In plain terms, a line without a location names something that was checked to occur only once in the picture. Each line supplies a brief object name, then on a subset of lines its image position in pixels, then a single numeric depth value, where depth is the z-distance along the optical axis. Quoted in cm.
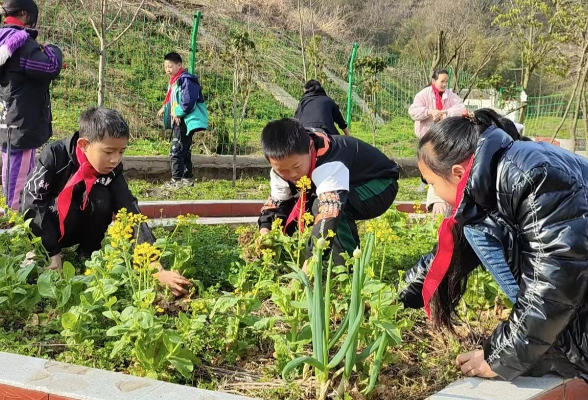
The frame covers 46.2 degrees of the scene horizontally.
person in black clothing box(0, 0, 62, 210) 572
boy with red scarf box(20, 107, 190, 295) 381
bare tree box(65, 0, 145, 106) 1197
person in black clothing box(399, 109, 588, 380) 231
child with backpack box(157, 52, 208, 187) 857
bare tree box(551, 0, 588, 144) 1227
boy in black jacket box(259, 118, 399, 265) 368
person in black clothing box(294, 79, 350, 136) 787
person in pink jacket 852
